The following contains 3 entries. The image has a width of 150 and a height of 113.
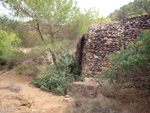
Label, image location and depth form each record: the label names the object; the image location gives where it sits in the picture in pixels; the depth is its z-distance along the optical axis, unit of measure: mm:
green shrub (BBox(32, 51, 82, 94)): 5314
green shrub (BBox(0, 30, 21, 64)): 7139
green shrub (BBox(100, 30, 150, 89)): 2396
